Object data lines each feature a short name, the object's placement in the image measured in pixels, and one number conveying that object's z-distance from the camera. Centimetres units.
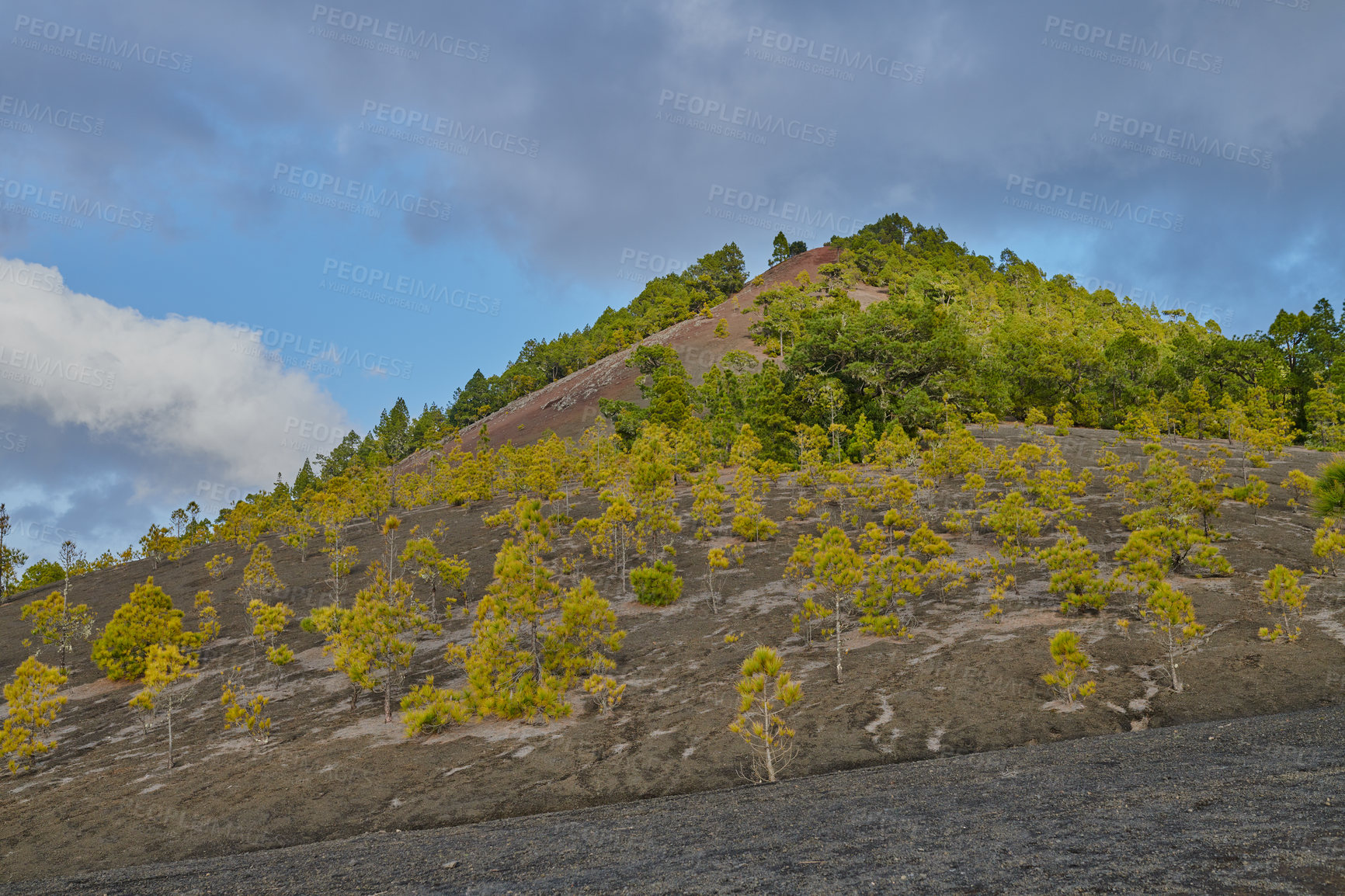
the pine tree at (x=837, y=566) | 2412
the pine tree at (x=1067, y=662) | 1898
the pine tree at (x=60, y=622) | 4094
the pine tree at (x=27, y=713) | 2472
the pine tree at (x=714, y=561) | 3277
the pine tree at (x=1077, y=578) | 2578
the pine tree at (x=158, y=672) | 2284
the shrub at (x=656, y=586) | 3469
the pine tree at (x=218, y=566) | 5188
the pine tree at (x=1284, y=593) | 2039
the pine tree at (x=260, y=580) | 4319
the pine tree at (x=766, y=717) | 1652
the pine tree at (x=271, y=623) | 2908
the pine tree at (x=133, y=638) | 3516
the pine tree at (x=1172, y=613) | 1933
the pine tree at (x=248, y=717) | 2350
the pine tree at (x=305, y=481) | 11331
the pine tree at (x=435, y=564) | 3644
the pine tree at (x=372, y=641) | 2458
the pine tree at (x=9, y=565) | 6178
